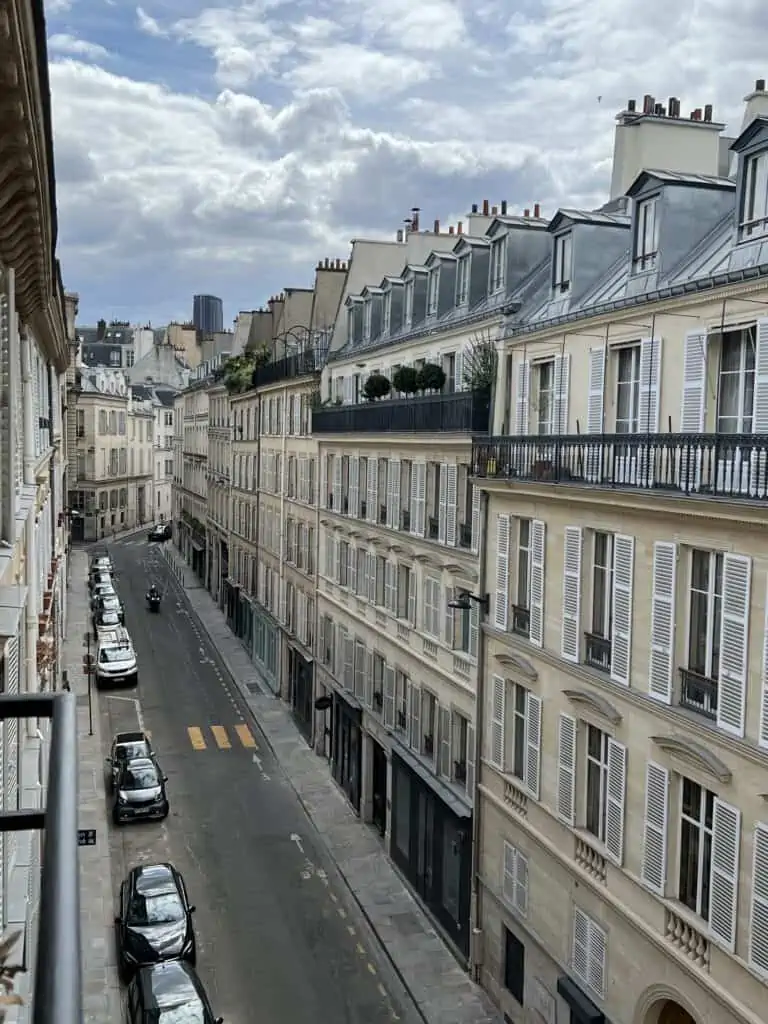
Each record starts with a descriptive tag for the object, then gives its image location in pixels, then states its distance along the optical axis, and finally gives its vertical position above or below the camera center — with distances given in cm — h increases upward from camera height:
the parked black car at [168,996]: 1820 -1049
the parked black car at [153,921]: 2155 -1083
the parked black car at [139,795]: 2986 -1083
